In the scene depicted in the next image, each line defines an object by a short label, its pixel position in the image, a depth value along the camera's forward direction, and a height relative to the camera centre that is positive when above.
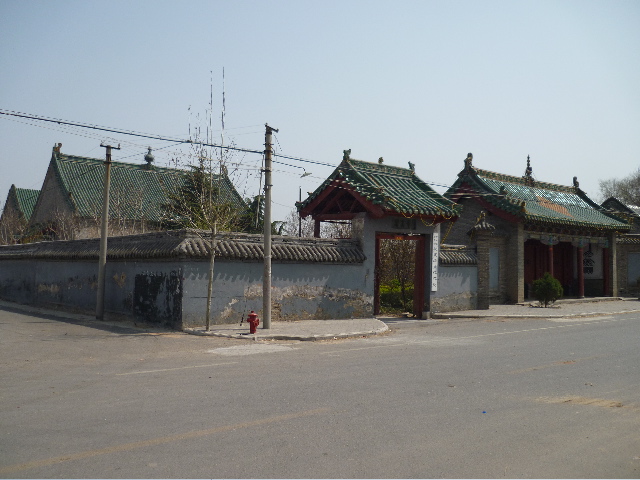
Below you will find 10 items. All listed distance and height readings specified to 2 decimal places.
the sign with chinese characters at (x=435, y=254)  21.31 +1.24
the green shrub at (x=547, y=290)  25.28 +0.06
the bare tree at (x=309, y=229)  31.84 +3.74
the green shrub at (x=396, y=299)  24.45 -0.46
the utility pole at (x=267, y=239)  15.70 +1.23
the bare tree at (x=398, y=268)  24.77 +0.85
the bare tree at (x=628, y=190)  64.81 +11.35
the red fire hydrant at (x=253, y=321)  14.62 -0.89
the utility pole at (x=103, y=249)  18.33 +1.00
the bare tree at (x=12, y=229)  38.84 +3.38
